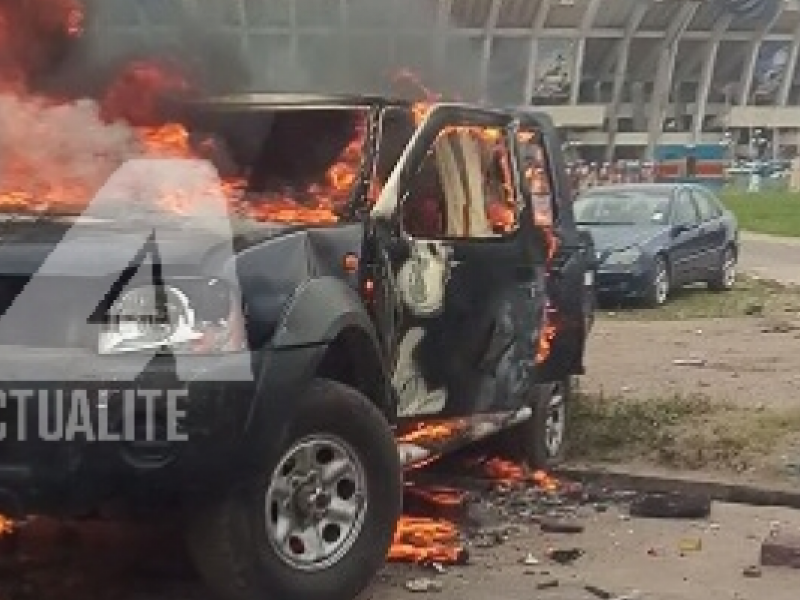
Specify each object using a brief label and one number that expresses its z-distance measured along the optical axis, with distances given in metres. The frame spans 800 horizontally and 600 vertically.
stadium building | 64.69
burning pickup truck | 4.55
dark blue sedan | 16.77
